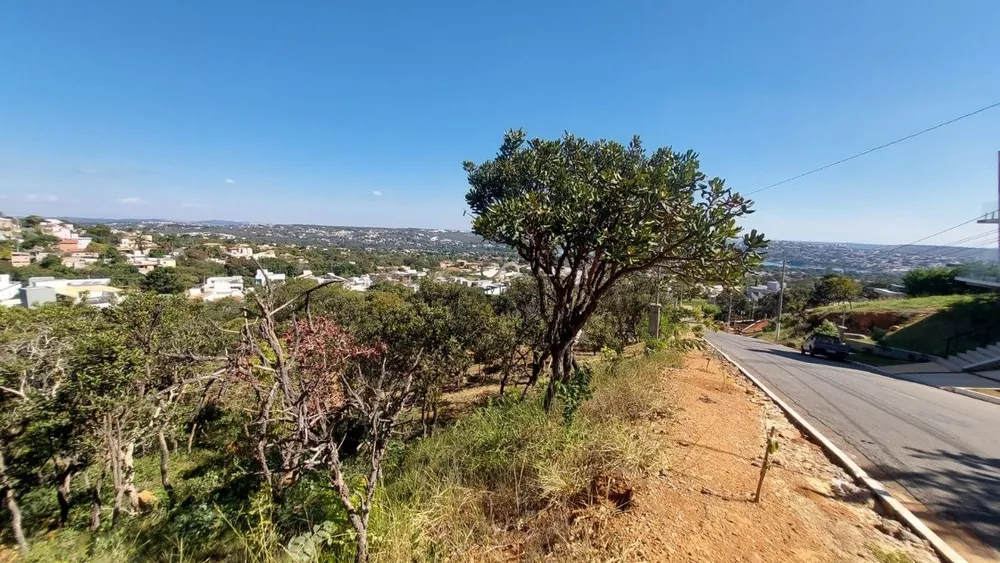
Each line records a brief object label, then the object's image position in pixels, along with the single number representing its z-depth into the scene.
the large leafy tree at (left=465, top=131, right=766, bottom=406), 4.44
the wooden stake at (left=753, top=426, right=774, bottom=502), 3.41
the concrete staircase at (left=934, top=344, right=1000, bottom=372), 13.63
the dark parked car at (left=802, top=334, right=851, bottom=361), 15.98
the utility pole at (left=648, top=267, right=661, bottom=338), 9.37
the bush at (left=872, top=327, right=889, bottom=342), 20.69
